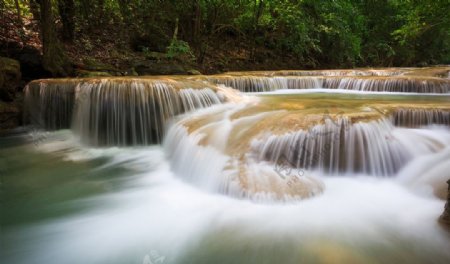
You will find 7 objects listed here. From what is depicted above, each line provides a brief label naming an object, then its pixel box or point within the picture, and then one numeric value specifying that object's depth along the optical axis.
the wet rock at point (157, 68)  9.83
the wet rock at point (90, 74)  8.03
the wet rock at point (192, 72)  10.38
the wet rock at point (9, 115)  6.30
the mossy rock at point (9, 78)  6.44
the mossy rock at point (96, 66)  8.80
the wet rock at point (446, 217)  2.47
